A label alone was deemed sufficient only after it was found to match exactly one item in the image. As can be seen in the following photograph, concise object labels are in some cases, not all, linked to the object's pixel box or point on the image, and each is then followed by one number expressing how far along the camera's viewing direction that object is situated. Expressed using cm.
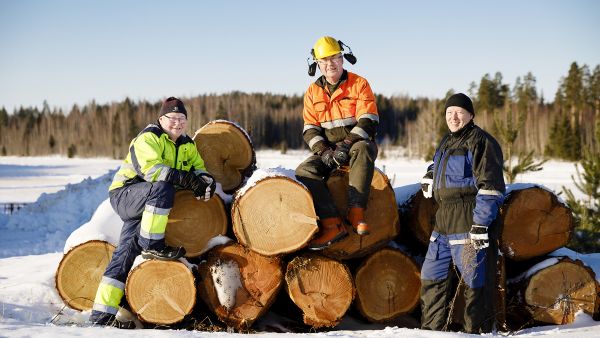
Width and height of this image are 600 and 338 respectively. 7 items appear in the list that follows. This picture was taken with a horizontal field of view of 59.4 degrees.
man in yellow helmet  522
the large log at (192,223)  538
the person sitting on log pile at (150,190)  503
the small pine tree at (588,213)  1020
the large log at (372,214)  539
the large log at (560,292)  556
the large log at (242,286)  527
